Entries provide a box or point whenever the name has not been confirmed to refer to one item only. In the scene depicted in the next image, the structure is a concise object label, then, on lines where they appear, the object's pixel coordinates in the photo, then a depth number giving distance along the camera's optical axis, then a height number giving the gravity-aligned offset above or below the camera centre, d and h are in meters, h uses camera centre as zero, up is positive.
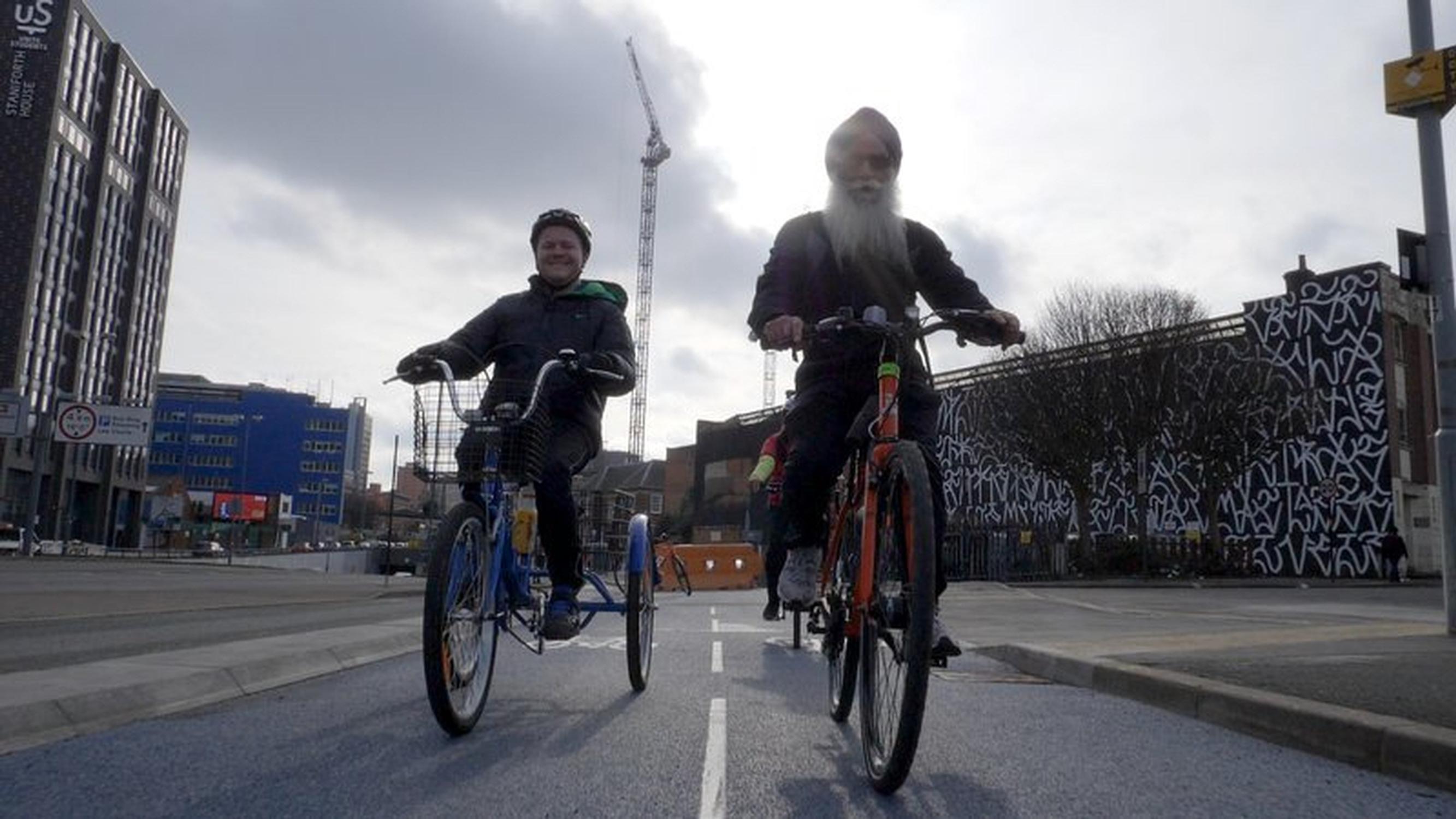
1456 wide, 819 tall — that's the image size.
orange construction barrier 25.19 -0.34
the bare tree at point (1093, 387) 29.23 +4.84
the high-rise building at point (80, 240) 67.50 +20.01
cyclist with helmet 4.68 +0.89
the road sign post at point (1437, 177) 8.67 +3.29
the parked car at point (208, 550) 65.62 -0.92
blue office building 110.19 +9.22
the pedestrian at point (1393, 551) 29.72 +0.48
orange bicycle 2.91 -0.07
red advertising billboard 98.38 +2.68
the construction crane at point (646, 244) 96.50 +27.53
